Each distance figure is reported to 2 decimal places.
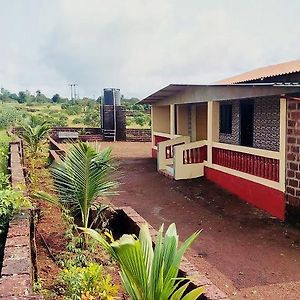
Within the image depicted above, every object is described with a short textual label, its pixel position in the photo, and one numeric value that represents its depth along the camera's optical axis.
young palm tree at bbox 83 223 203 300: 2.06
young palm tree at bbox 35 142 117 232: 4.10
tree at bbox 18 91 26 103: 53.22
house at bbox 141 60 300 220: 6.00
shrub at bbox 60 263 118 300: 2.77
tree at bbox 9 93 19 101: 55.28
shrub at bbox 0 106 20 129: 18.90
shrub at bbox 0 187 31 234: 3.35
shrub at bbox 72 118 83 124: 28.49
